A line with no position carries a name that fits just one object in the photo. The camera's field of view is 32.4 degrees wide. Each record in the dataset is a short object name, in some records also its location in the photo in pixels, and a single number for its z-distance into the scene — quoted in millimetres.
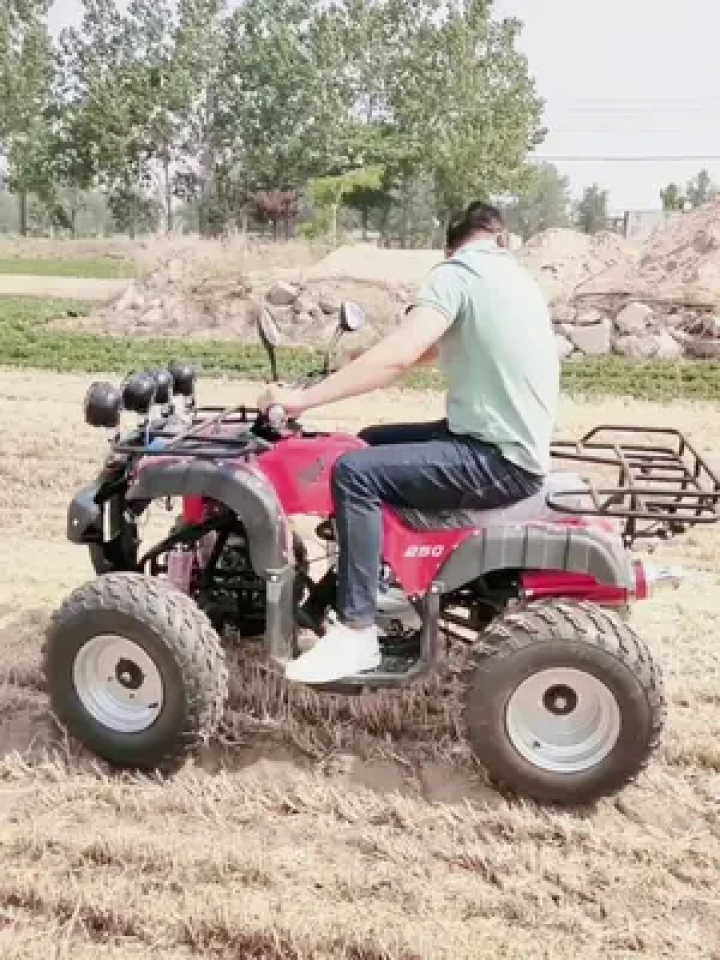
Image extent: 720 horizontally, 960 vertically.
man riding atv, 3729
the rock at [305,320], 19312
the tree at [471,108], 41188
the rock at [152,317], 20578
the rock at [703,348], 17344
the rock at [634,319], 18266
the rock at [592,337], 17891
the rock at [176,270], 21609
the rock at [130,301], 21406
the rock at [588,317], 18375
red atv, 3701
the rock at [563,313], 18750
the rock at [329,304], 19547
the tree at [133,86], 46125
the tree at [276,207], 44375
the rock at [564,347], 17598
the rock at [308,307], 19484
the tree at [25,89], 43875
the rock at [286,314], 19469
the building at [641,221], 33781
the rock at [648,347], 17578
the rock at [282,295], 19828
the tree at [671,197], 55406
